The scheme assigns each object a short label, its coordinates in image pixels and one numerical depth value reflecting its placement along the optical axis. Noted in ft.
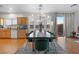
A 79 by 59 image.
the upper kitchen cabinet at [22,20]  8.57
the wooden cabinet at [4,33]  8.38
